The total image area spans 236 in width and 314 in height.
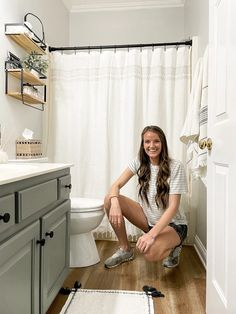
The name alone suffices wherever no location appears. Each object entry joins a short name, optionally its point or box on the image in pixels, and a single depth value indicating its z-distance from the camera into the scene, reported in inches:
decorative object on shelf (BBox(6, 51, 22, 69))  80.1
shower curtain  105.0
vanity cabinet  39.8
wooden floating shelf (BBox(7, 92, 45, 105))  82.3
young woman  80.0
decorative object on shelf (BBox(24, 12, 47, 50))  85.2
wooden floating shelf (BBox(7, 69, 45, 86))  80.6
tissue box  85.5
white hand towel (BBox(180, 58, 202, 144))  73.6
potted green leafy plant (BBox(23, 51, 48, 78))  87.9
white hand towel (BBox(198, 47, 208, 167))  70.4
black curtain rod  103.8
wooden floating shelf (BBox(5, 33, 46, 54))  81.5
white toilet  82.3
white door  44.8
